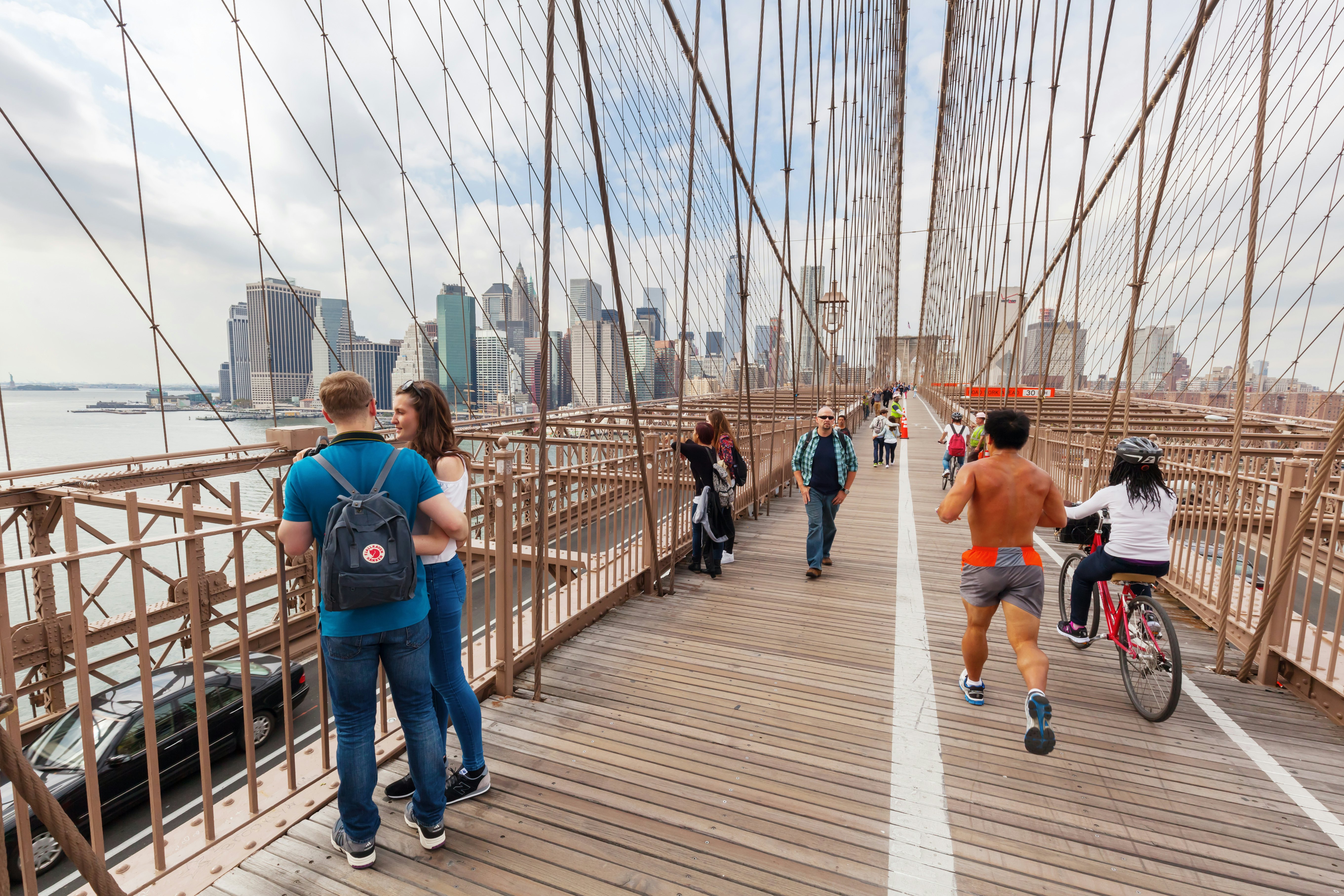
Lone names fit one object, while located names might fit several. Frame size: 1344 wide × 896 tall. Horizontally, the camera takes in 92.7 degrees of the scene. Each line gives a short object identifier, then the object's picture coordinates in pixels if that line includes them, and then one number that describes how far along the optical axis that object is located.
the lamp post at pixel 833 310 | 16.20
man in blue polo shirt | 1.87
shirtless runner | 2.91
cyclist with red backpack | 9.96
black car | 6.14
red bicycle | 2.97
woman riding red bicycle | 3.21
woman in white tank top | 2.27
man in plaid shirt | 5.16
